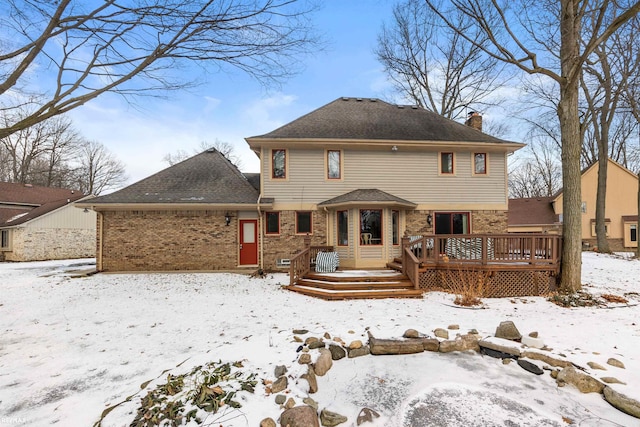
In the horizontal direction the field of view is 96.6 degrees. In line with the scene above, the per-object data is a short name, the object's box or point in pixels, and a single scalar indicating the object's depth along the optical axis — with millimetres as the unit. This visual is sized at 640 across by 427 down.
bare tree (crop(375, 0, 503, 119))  18109
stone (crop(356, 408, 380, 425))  2906
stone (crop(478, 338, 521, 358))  4070
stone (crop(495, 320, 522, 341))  4426
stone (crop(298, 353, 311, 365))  3762
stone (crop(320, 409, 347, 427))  2902
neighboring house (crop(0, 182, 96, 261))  17125
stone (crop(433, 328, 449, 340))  4535
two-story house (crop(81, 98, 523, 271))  10984
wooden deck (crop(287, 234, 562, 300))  7727
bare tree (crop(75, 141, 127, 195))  30141
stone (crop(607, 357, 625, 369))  3660
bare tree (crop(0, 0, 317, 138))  4621
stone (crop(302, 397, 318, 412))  3092
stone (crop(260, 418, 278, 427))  2743
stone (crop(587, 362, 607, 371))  3604
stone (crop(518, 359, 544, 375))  3695
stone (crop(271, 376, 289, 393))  3271
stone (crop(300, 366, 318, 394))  3362
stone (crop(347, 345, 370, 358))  4180
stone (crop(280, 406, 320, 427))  2734
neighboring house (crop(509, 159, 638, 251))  21188
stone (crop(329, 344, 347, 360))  4102
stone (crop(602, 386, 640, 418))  2945
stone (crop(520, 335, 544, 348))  4191
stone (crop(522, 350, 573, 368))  3749
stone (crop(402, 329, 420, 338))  4488
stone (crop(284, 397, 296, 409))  3020
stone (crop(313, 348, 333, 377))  3711
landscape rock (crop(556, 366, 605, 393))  3307
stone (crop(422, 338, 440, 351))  4352
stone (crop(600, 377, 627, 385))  3327
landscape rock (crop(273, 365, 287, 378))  3537
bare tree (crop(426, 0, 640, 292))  7391
